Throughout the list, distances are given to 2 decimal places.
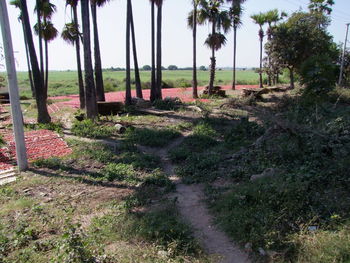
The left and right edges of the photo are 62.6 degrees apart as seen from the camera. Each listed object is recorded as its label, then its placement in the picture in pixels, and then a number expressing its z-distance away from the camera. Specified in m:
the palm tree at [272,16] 28.25
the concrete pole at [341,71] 19.48
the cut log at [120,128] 12.18
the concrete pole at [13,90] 7.40
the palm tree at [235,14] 25.28
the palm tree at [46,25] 17.34
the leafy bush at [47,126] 13.40
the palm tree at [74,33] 17.61
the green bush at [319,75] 13.95
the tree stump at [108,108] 16.00
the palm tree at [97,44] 17.14
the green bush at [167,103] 17.31
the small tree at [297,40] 19.30
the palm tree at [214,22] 21.28
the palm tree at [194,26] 21.34
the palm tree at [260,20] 29.05
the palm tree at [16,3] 21.91
